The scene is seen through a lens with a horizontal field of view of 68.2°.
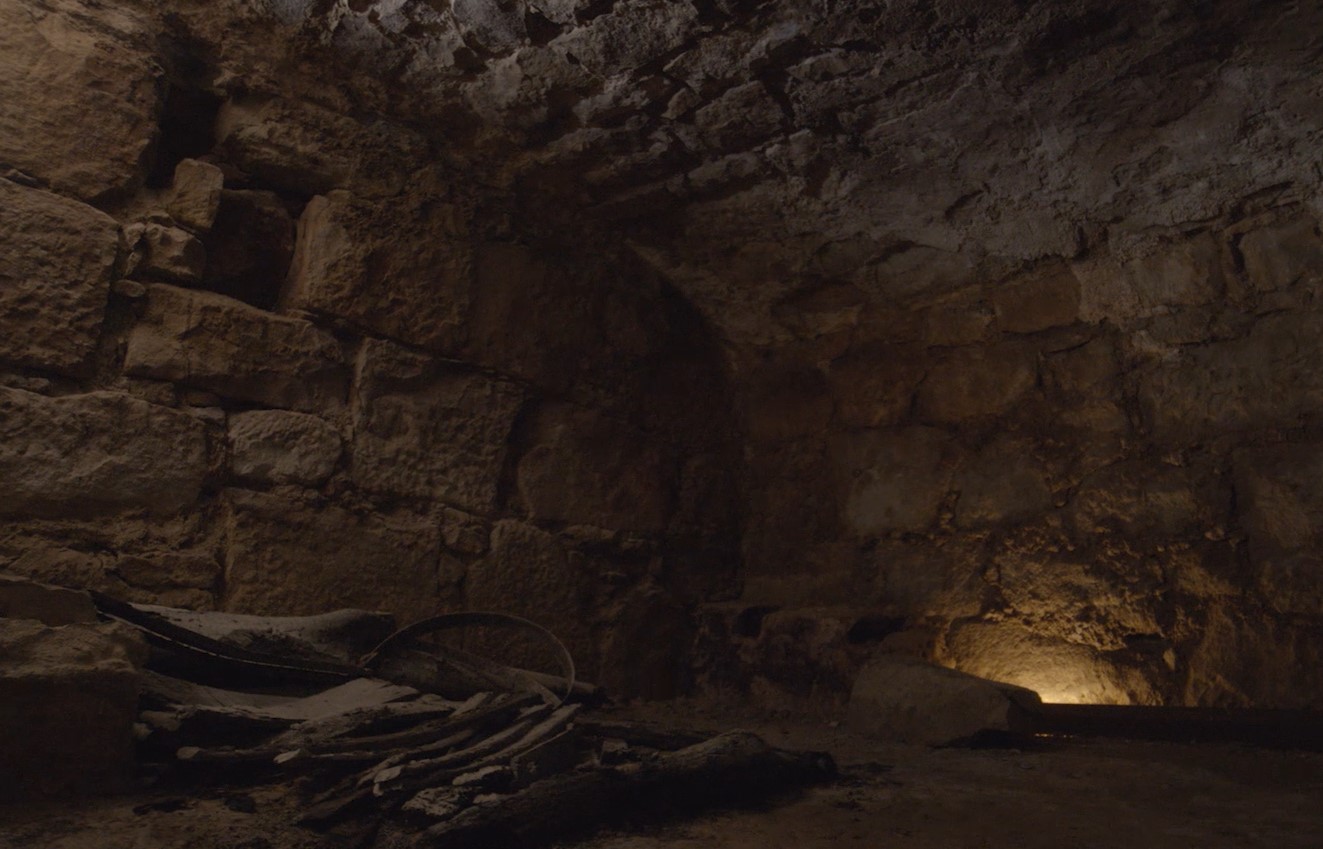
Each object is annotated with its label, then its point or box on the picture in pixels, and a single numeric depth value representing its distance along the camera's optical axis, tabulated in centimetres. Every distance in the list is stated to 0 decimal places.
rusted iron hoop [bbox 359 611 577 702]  221
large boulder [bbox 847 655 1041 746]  258
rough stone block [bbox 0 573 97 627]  162
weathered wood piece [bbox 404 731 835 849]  151
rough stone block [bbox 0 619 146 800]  148
